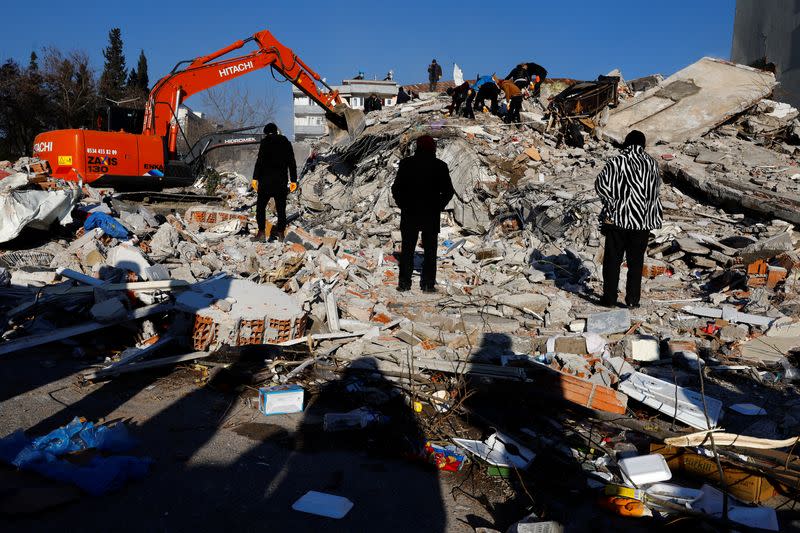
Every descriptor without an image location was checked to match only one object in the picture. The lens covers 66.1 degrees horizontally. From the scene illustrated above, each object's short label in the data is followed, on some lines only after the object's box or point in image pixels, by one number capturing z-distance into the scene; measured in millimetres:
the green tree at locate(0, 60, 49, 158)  27250
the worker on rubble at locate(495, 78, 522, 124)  13750
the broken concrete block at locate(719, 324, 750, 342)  5270
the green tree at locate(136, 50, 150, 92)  44531
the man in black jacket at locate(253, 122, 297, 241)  8750
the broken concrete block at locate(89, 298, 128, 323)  4855
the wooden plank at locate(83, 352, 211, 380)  4043
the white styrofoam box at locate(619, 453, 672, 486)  3047
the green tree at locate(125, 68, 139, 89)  43312
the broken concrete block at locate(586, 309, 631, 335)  5445
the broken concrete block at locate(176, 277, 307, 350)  4785
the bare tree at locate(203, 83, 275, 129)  47875
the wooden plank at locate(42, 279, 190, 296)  5285
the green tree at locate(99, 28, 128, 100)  37891
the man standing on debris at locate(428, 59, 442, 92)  26203
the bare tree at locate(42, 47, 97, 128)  28906
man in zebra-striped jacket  5949
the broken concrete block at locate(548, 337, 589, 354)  4988
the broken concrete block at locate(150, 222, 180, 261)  7580
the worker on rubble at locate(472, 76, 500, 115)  14227
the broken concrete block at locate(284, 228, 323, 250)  8406
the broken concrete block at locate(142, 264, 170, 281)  5988
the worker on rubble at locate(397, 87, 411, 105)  19656
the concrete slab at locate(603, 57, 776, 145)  12820
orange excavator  10797
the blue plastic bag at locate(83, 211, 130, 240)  8086
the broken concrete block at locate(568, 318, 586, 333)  5578
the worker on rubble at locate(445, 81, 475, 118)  14125
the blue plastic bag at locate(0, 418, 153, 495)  2672
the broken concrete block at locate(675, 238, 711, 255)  7949
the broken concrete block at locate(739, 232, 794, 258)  7016
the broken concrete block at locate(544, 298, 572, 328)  5797
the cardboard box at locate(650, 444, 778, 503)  2926
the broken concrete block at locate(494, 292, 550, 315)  6180
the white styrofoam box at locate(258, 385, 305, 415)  3793
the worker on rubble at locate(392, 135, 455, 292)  6680
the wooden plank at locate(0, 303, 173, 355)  4340
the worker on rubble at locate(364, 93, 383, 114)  19666
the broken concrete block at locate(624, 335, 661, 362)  4918
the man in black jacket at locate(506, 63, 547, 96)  15908
